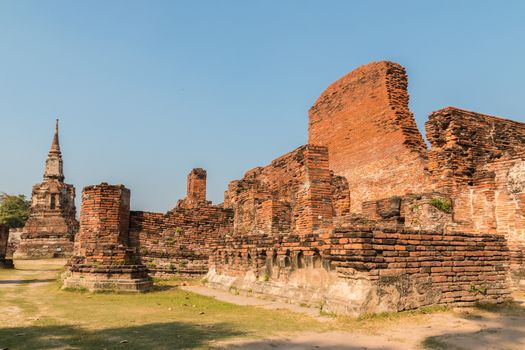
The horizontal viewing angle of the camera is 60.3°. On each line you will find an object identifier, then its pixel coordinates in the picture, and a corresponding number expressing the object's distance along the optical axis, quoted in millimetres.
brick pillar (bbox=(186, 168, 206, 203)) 20891
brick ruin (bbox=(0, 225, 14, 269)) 17922
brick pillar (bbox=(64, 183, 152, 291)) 9469
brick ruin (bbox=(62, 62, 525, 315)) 5754
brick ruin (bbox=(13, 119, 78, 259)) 30578
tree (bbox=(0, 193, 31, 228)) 47334
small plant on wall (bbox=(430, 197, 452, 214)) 10580
